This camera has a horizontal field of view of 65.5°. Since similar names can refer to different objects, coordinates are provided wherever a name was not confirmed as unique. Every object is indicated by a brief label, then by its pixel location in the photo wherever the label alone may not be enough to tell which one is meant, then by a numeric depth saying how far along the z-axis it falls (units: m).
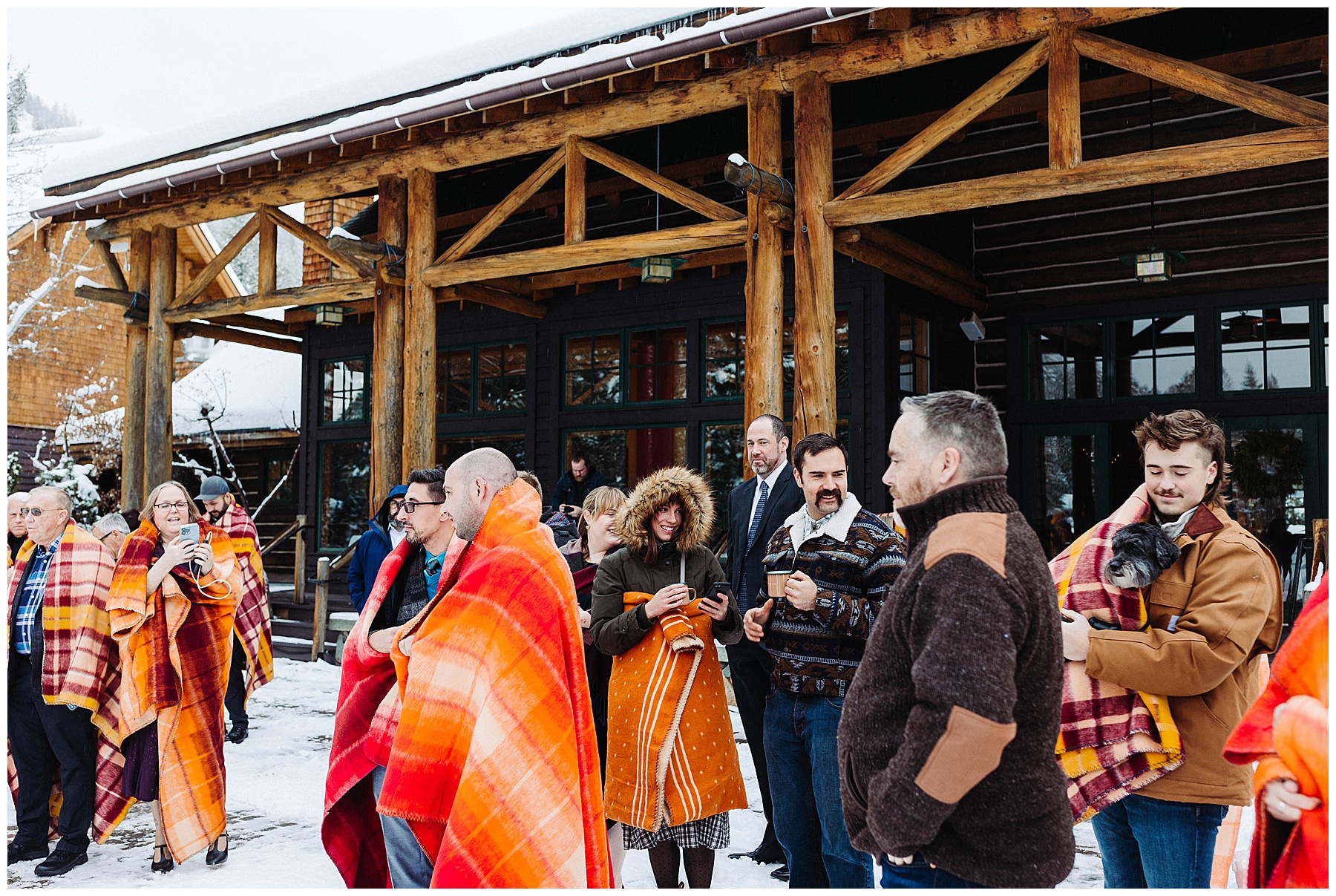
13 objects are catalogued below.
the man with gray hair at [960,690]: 2.12
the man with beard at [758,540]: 4.62
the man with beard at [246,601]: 6.20
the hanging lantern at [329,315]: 12.37
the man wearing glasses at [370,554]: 6.97
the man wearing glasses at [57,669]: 5.00
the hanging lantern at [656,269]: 9.03
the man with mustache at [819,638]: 3.69
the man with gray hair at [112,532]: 6.72
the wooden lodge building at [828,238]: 7.27
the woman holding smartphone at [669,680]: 3.98
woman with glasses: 4.91
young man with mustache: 2.78
